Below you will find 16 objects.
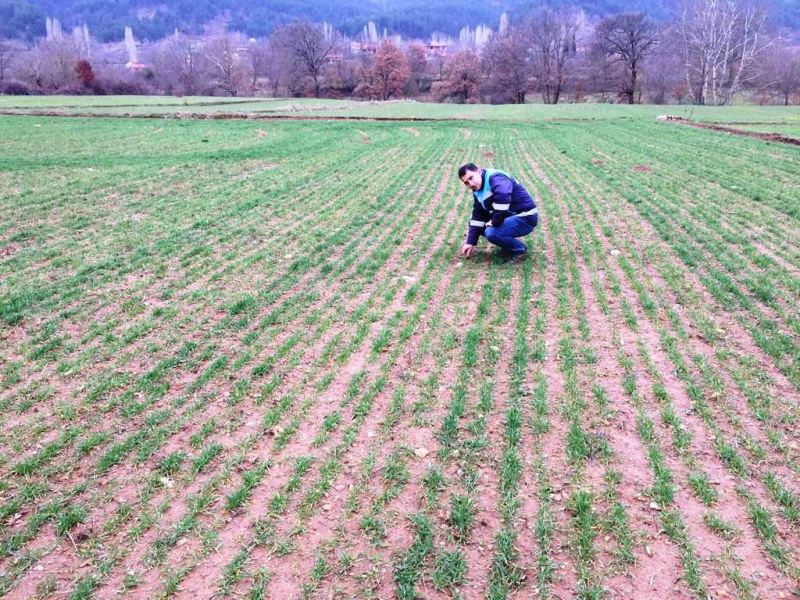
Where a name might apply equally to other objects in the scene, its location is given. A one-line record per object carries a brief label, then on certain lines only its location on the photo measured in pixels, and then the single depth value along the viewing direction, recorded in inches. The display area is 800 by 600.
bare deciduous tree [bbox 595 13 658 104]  2519.7
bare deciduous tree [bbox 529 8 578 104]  2856.8
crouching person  305.9
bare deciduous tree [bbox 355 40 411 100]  3164.4
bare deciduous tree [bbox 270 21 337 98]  3371.1
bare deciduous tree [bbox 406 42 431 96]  3344.0
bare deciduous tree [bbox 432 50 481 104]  3006.9
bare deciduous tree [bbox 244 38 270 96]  3641.7
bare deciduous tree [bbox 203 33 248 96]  3377.5
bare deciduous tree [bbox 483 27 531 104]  2864.2
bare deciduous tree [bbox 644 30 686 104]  2461.9
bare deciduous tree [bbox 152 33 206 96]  3312.7
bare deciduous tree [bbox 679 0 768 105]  2174.0
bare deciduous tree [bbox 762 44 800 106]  2336.4
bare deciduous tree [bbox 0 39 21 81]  3205.0
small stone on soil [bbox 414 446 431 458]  162.7
